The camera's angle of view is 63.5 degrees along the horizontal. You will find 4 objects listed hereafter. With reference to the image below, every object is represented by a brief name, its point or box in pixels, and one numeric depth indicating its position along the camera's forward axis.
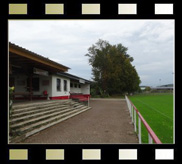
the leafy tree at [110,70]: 35.97
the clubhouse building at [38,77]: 7.73
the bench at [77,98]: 15.07
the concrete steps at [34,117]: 5.24
